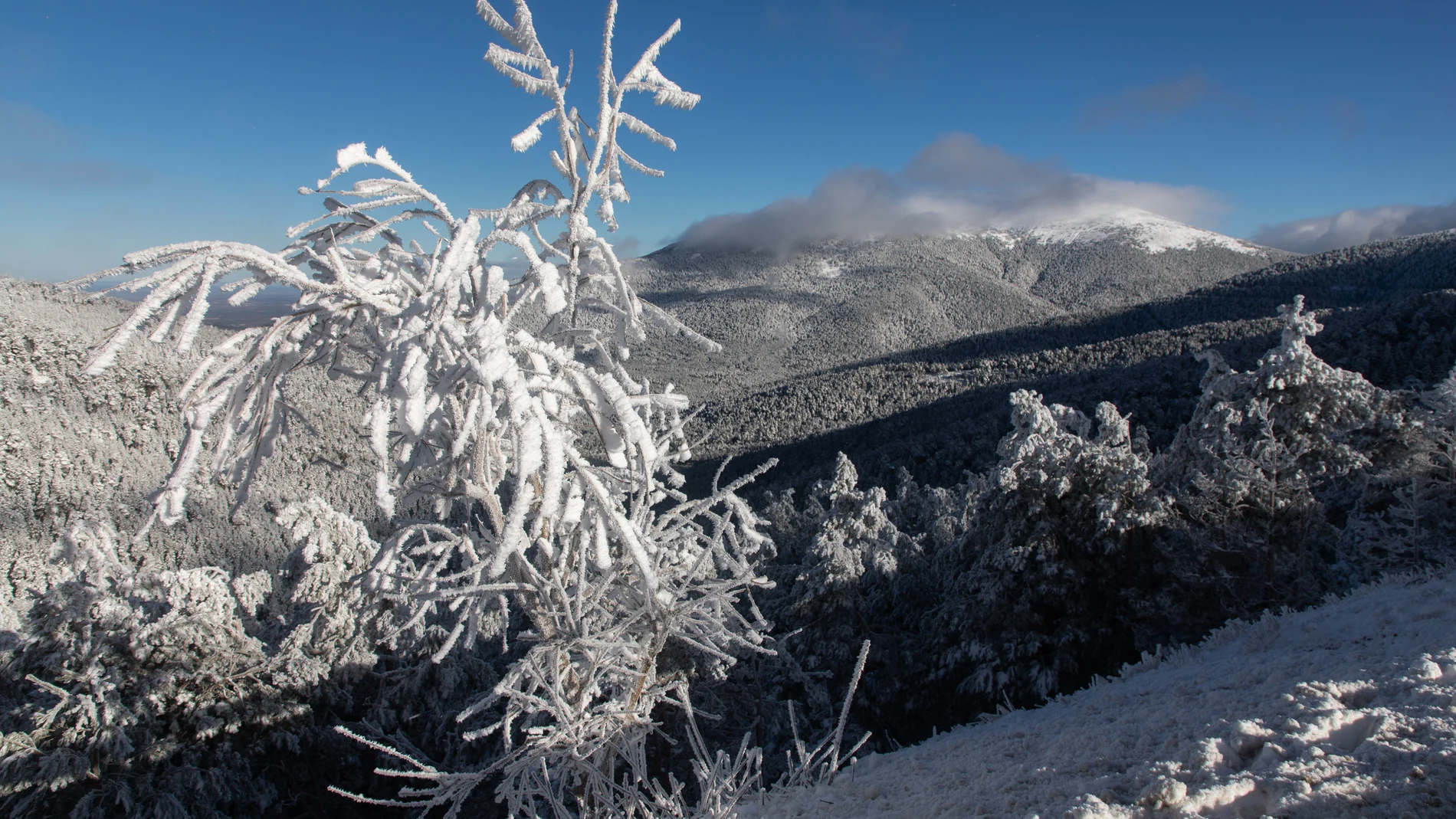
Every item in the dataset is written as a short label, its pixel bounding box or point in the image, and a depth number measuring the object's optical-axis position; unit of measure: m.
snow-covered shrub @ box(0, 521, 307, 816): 10.02
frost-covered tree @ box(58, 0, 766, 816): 2.25
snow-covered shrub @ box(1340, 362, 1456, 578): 10.64
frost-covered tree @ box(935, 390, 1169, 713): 12.70
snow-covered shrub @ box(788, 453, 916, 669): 15.39
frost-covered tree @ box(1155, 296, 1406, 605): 11.75
